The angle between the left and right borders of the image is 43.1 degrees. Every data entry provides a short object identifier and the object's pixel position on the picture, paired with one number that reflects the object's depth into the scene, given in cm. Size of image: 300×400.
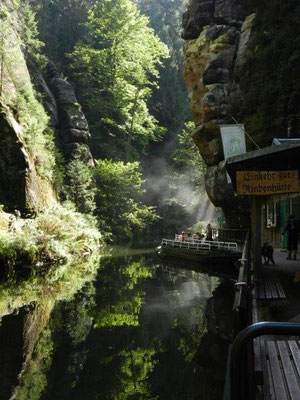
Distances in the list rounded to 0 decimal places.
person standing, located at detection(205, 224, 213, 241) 2733
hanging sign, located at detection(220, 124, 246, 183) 1797
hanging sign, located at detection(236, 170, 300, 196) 952
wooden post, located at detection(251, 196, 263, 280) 1055
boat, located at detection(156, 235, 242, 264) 2173
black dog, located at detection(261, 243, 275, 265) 1411
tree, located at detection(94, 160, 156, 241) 3938
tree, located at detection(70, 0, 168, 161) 4691
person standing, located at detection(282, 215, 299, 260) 1437
